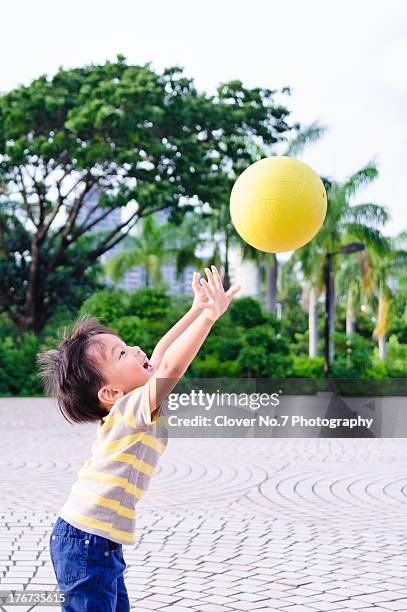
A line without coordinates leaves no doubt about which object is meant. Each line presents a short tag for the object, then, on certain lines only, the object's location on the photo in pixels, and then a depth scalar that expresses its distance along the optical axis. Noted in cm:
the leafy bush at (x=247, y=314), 2339
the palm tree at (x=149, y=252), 3841
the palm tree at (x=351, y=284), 4078
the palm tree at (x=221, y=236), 2877
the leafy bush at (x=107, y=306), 2172
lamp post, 2364
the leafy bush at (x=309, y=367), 2589
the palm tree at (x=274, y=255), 2792
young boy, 276
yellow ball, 414
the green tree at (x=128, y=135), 2306
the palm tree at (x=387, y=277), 3491
